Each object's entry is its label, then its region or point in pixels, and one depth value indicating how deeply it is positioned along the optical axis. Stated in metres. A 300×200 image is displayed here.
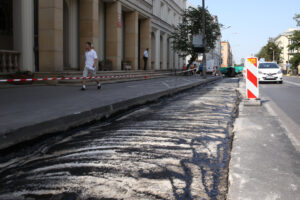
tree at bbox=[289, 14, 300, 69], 66.12
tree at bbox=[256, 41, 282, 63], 108.62
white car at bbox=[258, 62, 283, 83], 22.11
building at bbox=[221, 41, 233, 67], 157.95
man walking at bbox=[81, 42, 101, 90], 12.61
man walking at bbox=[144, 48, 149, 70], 26.66
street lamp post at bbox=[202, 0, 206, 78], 28.80
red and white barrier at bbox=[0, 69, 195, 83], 21.73
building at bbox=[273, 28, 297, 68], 121.56
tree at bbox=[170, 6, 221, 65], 34.53
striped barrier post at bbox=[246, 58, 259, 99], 8.88
